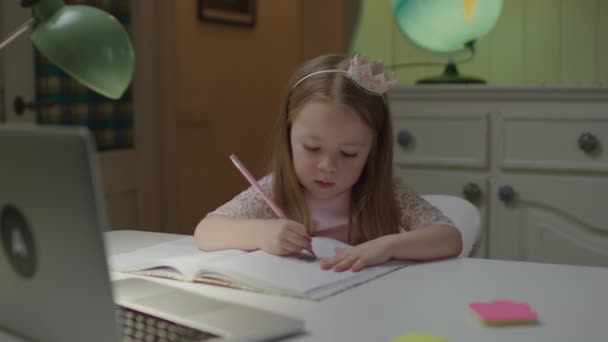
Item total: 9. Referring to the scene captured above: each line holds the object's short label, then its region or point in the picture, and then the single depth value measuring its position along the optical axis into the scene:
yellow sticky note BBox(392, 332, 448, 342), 0.73
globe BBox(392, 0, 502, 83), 2.16
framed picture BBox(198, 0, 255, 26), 3.50
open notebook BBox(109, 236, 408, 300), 0.96
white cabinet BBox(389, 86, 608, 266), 2.03
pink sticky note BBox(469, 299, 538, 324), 0.81
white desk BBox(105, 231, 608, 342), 0.78
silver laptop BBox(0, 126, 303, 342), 0.58
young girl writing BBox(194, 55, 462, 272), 1.16
